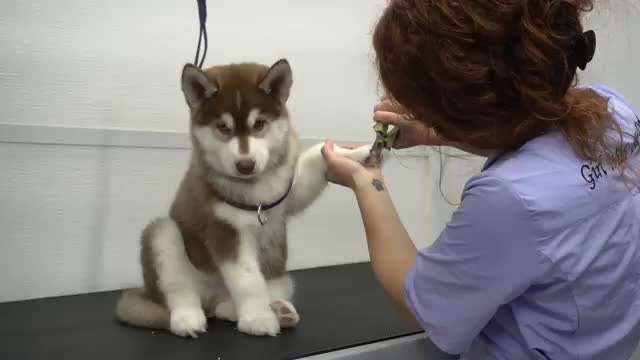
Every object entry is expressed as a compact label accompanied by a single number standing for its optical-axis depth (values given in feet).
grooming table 2.98
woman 2.04
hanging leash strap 3.34
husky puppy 3.05
